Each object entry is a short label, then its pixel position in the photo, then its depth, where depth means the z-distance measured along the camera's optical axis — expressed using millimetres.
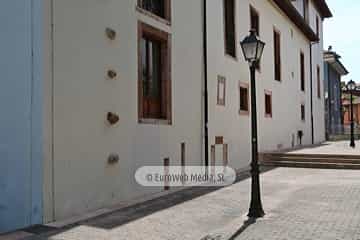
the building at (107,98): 6246
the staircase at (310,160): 14211
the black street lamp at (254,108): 6984
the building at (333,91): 34000
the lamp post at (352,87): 20547
